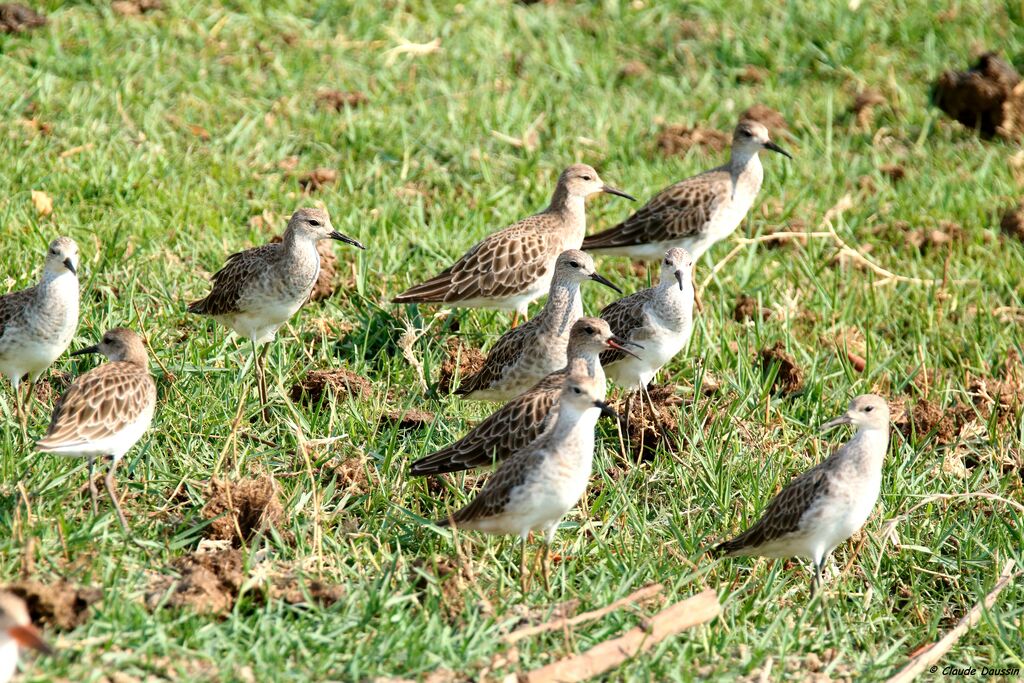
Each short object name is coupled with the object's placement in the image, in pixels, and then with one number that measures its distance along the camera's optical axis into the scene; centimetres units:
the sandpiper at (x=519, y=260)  1716
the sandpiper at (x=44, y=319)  1397
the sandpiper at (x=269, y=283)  1570
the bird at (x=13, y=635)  913
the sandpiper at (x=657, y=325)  1533
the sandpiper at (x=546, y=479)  1169
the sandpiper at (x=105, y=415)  1205
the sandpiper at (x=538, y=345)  1530
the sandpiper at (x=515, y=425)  1315
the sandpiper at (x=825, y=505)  1200
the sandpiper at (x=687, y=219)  1898
